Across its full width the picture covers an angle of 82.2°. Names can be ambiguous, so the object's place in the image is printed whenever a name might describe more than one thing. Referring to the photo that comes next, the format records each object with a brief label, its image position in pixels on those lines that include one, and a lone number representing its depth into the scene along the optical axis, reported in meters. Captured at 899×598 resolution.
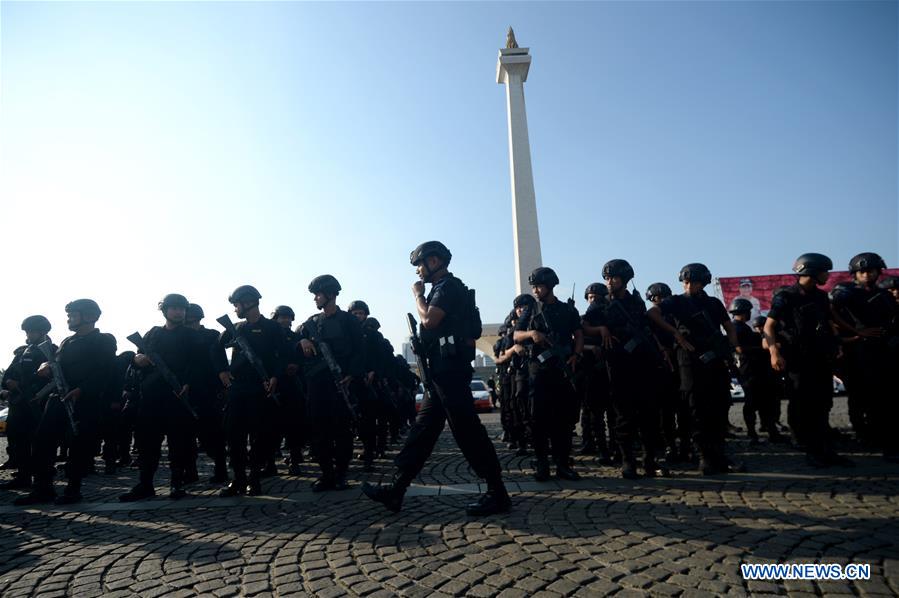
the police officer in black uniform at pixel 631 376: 5.25
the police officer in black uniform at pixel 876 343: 5.85
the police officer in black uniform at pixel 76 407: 5.36
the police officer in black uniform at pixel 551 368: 5.23
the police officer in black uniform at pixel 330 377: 5.37
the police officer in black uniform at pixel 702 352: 5.22
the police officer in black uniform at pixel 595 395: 6.71
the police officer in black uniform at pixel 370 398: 6.68
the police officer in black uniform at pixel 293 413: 6.84
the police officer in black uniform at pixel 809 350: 5.29
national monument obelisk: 30.41
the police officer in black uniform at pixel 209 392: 5.71
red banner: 36.28
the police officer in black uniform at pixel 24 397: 6.70
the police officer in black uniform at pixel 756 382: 7.83
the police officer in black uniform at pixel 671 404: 6.34
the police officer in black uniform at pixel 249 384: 5.29
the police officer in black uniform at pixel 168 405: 5.30
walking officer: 4.04
